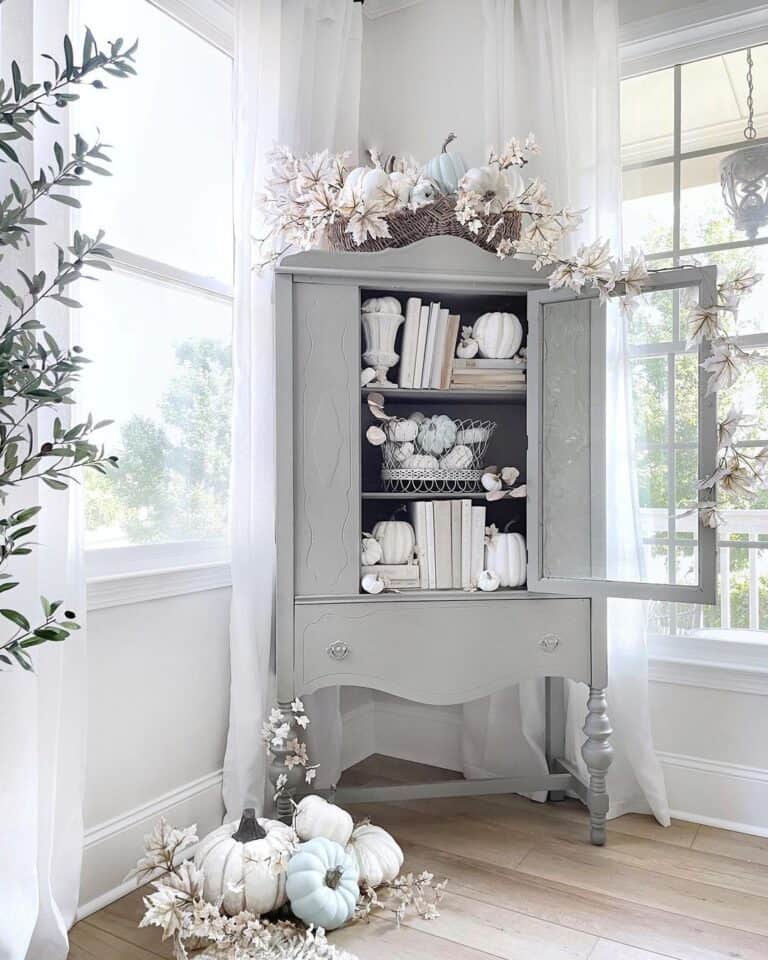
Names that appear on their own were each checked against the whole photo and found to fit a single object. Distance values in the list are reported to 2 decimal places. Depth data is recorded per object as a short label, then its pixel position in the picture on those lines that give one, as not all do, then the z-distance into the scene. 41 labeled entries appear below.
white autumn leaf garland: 1.89
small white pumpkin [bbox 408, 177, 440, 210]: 2.02
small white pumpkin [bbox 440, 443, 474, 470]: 2.15
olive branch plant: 1.06
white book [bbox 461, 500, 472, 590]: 2.10
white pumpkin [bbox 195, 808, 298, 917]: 1.65
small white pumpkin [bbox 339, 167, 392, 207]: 1.92
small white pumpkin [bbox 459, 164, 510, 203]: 1.98
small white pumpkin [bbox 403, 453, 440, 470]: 2.12
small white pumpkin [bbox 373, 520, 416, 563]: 2.08
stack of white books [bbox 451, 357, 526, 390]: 2.12
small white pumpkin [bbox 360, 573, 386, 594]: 2.00
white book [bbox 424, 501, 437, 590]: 2.09
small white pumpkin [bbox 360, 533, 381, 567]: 2.05
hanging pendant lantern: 2.27
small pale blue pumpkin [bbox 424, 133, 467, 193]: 2.07
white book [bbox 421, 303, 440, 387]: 2.09
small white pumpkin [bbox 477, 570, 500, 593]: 2.07
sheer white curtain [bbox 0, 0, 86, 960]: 1.43
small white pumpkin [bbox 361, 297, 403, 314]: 2.05
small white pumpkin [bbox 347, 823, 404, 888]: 1.80
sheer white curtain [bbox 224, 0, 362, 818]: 2.12
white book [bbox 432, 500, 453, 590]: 2.09
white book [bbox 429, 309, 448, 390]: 2.10
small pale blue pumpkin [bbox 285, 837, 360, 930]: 1.63
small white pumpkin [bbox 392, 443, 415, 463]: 2.12
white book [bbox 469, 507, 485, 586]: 2.10
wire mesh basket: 2.12
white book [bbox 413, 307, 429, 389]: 2.09
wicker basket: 2.05
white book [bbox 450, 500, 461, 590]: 2.10
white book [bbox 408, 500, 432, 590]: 2.09
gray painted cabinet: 1.96
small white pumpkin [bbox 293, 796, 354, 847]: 1.80
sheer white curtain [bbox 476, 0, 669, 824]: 2.24
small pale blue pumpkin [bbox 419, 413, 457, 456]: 2.14
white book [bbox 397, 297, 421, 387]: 2.09
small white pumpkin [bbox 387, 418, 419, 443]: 2.11
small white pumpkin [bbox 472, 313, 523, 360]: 2.13
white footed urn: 2.05
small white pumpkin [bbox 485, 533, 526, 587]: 2.11
